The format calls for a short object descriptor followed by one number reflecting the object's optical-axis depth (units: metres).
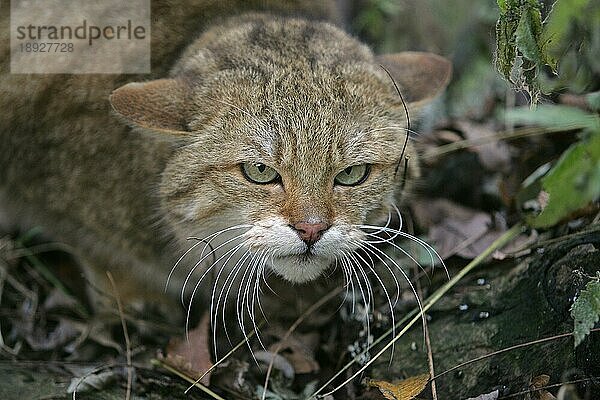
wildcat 2.70
